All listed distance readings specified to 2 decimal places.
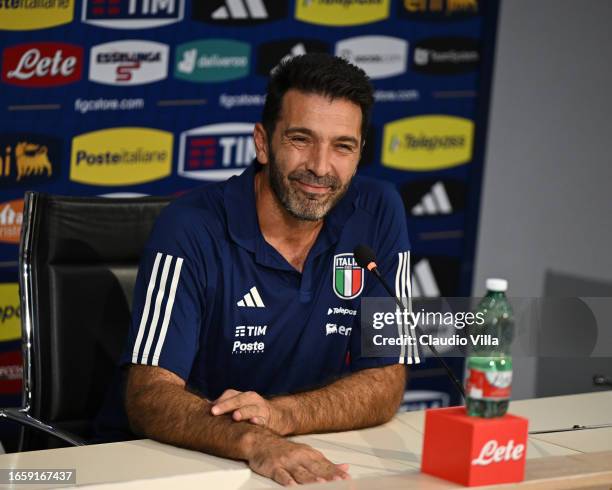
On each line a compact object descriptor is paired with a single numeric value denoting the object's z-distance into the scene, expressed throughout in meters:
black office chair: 5.49
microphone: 5.16
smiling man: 5.32
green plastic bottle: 4.98
